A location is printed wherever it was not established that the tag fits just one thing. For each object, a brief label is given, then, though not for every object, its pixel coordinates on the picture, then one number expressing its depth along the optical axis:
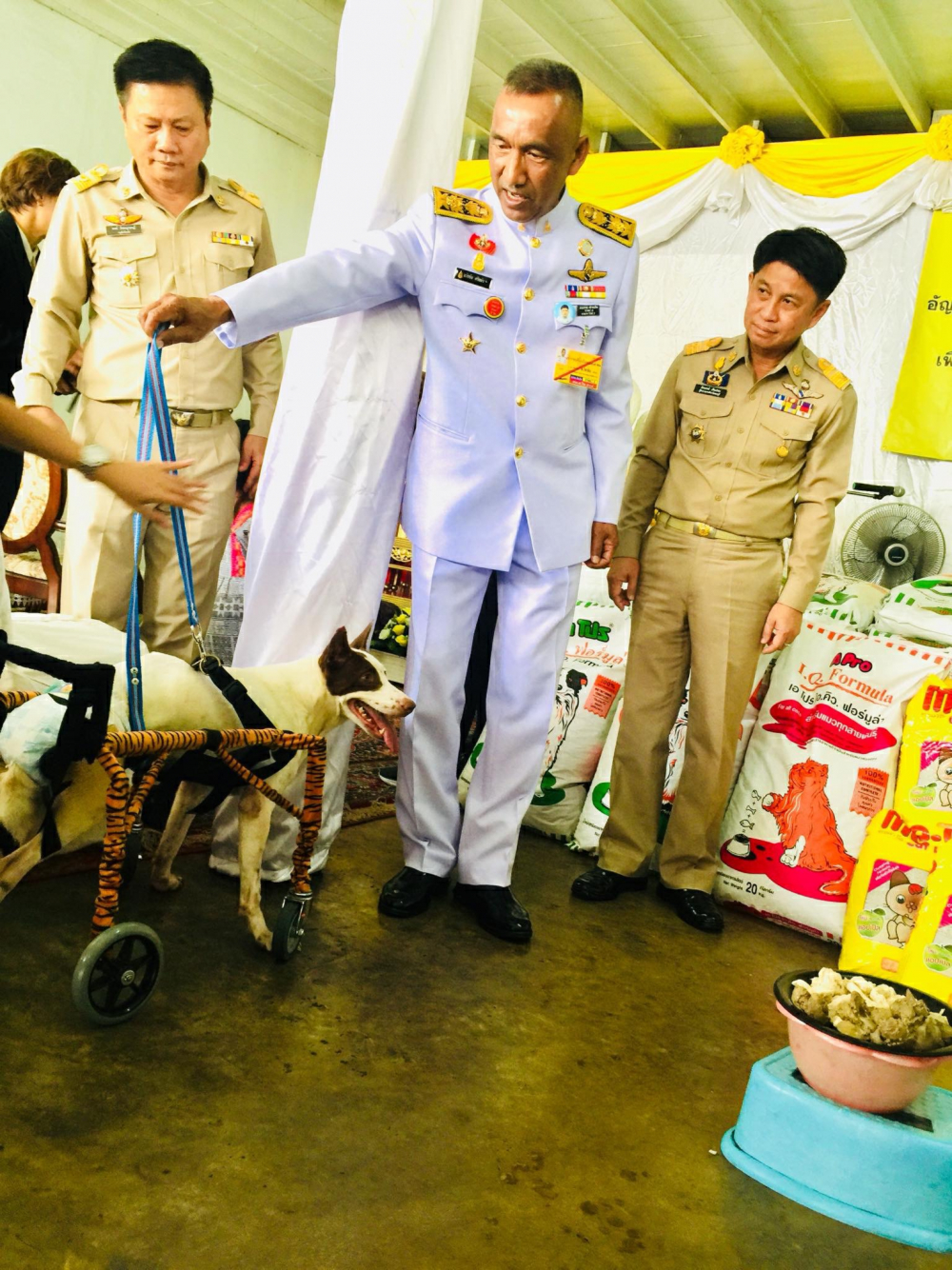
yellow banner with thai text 5.29
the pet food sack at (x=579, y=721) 3.41
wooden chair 3.65
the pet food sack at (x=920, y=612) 3.15
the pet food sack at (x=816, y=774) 2.93
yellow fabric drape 5.49
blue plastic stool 1.57
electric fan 4.70
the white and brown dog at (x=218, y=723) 1.73
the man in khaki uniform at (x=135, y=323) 2.34
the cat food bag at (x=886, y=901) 2.69
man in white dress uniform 2.20
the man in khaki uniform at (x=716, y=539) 2.81
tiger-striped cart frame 1.62
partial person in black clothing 2.89
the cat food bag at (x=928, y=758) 2.80
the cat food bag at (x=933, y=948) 2.56
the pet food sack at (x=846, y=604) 3.28
